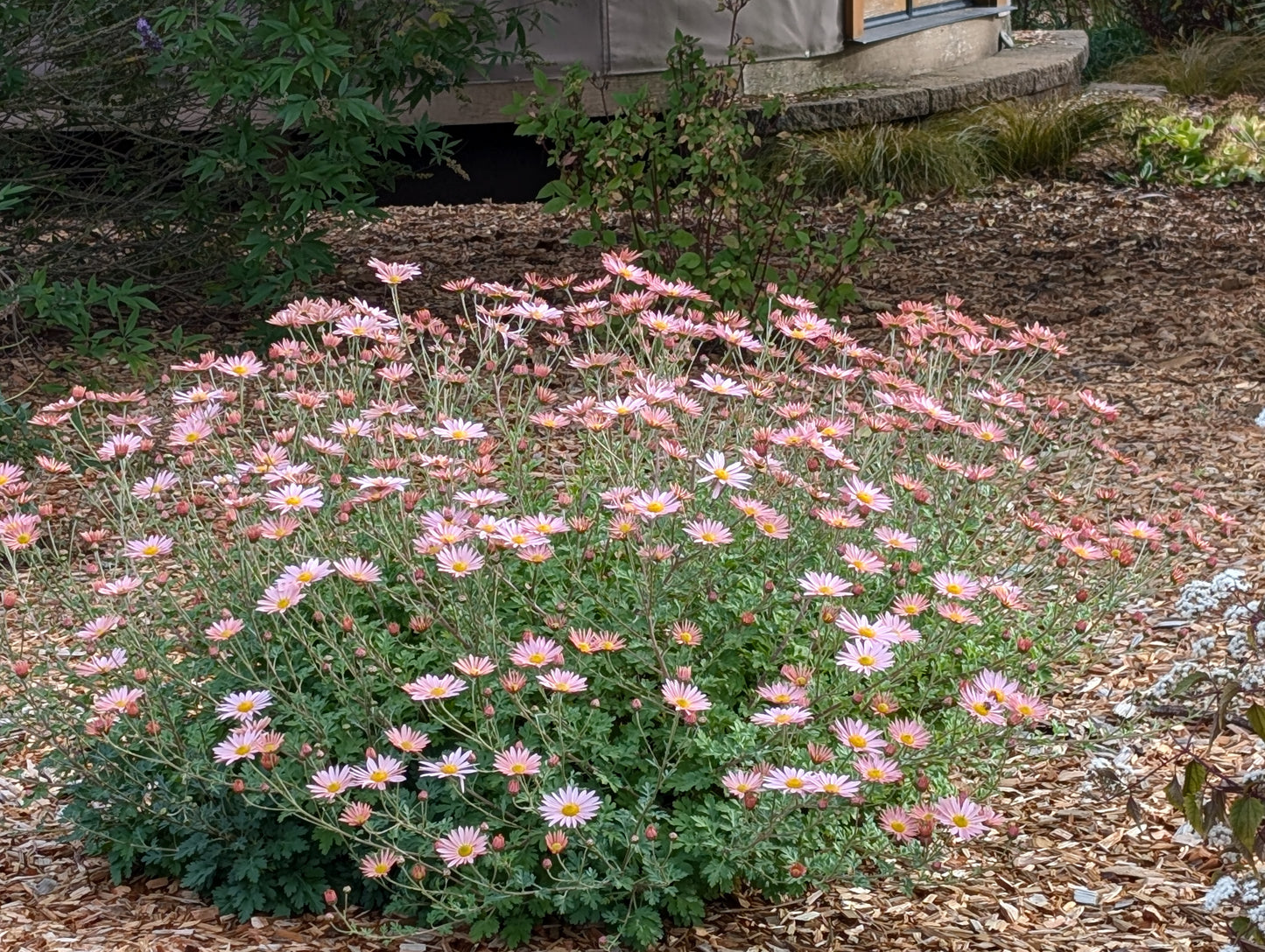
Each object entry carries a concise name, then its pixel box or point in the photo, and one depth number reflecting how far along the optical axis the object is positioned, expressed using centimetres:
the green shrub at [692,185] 548
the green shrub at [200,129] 484
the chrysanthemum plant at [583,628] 220
